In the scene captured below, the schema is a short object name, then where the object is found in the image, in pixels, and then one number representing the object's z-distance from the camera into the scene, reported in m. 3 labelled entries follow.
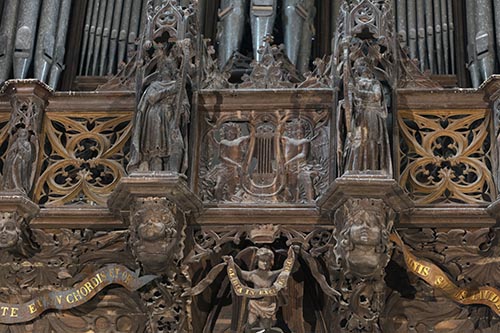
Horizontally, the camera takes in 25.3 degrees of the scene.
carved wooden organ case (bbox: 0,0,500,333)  9.95
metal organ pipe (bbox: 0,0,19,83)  12.04
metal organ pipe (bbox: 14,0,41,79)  11.98
